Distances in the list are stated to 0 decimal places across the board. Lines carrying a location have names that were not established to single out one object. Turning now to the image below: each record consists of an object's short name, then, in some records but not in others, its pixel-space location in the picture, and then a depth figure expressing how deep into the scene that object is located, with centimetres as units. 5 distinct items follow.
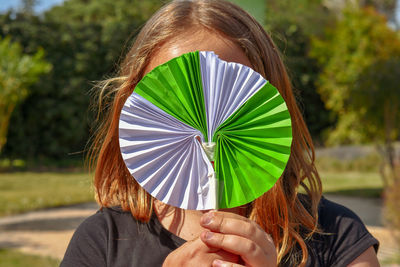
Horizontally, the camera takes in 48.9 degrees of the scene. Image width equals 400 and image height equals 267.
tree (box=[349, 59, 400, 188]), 646
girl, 106
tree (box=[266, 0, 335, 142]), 1273
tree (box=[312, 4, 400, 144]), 714
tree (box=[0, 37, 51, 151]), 954
